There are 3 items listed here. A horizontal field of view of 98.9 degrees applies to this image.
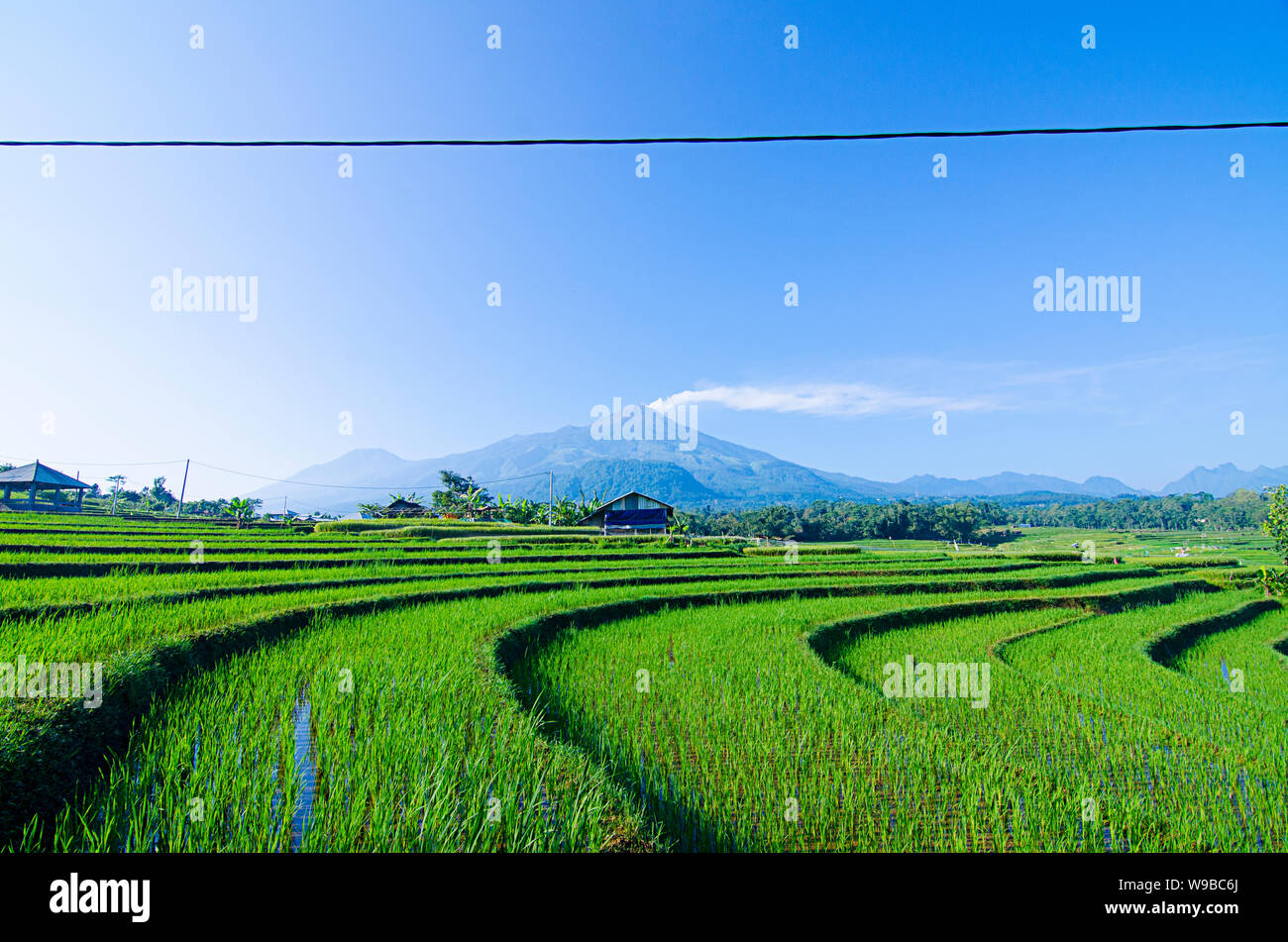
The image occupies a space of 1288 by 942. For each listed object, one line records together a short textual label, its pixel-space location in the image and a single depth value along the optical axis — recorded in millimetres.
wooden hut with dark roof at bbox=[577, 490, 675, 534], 37500
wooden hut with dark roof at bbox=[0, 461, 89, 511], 30188
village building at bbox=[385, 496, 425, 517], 43156
